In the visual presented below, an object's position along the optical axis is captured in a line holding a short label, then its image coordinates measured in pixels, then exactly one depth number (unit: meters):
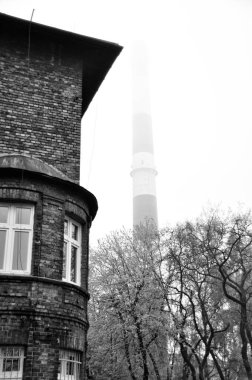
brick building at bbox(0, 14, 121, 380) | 10.88
